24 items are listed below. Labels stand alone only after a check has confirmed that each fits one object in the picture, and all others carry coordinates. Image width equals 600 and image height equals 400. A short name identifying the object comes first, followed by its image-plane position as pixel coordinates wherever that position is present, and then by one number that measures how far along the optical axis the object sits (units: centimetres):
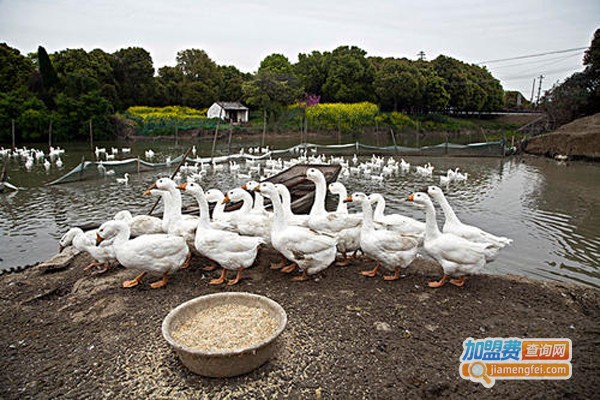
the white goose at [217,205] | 660
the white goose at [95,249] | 559
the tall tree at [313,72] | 5078
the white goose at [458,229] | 538
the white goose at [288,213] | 631
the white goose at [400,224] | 614
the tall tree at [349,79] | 4869
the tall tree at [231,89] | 5391
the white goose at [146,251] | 482
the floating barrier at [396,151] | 2200
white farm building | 4581
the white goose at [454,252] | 481
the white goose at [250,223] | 611
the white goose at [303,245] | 513
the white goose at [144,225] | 621
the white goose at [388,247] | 516
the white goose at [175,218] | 588
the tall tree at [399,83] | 4522
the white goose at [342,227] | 598
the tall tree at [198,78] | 5119
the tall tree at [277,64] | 5484
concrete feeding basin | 316
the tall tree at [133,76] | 4741
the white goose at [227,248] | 506
